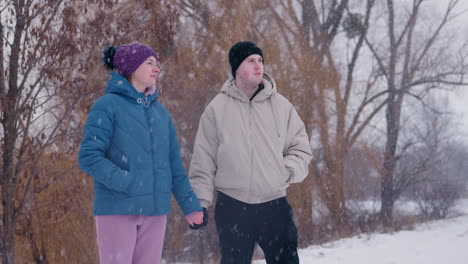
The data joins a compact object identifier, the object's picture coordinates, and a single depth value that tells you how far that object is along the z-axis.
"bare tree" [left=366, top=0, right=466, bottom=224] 13.84
